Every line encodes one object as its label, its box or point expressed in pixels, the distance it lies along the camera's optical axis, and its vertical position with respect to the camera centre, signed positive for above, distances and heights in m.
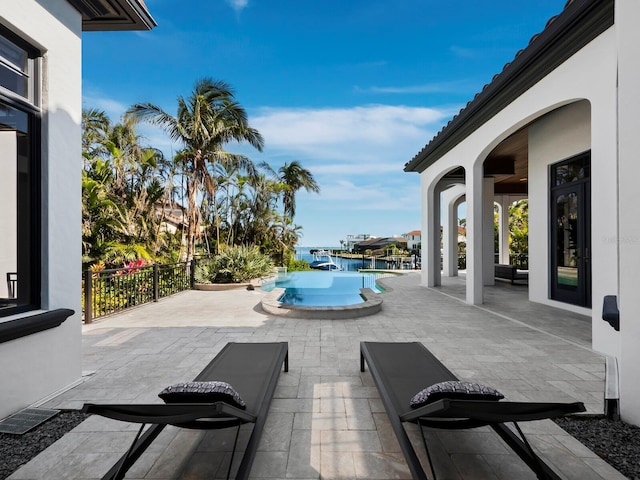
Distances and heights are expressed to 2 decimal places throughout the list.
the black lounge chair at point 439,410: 1.63 -1.27
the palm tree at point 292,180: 20.28 +4.19
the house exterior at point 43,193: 2.79 +0.52
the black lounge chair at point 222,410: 1.59 -1.27
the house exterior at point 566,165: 2.69 +1.60
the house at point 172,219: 12.28 +1.27
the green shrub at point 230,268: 11.13 -1.07
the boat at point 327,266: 24.06 -2.23
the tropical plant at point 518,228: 18.23 +0.76
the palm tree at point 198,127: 11.57 +4.55
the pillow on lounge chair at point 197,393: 1.82 -0.95
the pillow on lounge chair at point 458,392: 1.88 -0.99
